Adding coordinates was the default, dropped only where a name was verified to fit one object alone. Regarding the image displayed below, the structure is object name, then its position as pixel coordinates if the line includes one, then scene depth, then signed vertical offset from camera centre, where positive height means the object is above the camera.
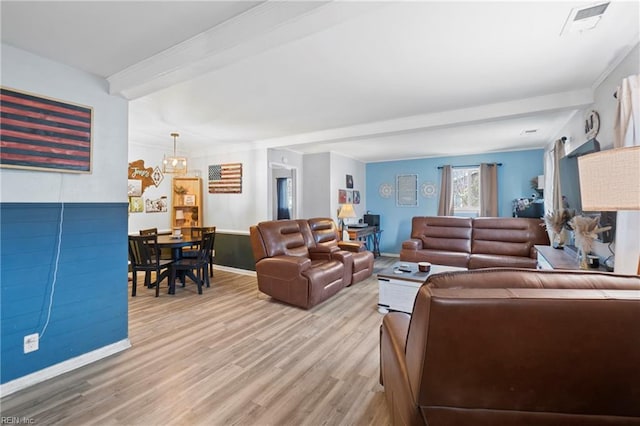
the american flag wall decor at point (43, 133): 1.95 +0.61
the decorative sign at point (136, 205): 5.18 +0.17
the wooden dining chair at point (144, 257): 3.92 -0.61
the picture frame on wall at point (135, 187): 5.20 +0.50
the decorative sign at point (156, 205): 5.48 +0.18
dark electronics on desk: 7.13 -0.15
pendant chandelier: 4.44 +0.78
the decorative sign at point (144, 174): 5.22 +0.77
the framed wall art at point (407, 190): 6.97 +0.58
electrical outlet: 2.05 -0.94
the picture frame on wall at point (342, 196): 6.33 +0.41
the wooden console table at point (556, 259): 2.36 -0.43
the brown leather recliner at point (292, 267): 3.50 -0.71
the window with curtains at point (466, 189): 6.41 +0.57
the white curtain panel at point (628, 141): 1.77 +0.47
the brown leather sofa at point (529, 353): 0.93 -0.47
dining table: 4.00 -0.43
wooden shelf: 5.87 +0.21
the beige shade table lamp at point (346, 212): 5.89 +0.04
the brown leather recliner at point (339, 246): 4.52 -0.54
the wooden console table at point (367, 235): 6.06 -0.47
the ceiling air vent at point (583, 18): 1.69 +1.23
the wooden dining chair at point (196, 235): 4.53 -0.36
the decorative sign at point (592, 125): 2.66 +0.88
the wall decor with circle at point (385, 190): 7.30 +0.62
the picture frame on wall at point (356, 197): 7.04 +0.43
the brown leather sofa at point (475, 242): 4.45 -0.48
